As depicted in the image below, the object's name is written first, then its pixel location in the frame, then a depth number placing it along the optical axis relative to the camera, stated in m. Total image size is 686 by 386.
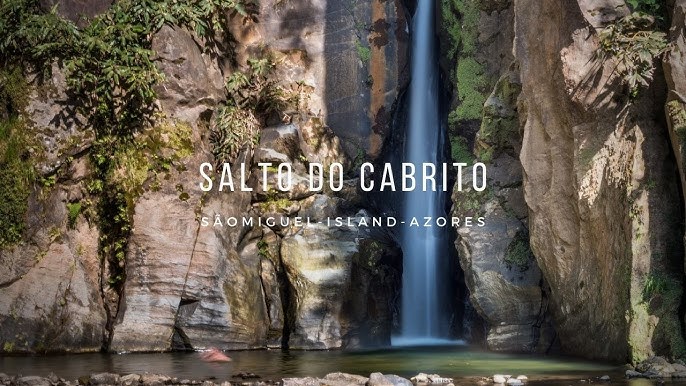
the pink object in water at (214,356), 14.31
